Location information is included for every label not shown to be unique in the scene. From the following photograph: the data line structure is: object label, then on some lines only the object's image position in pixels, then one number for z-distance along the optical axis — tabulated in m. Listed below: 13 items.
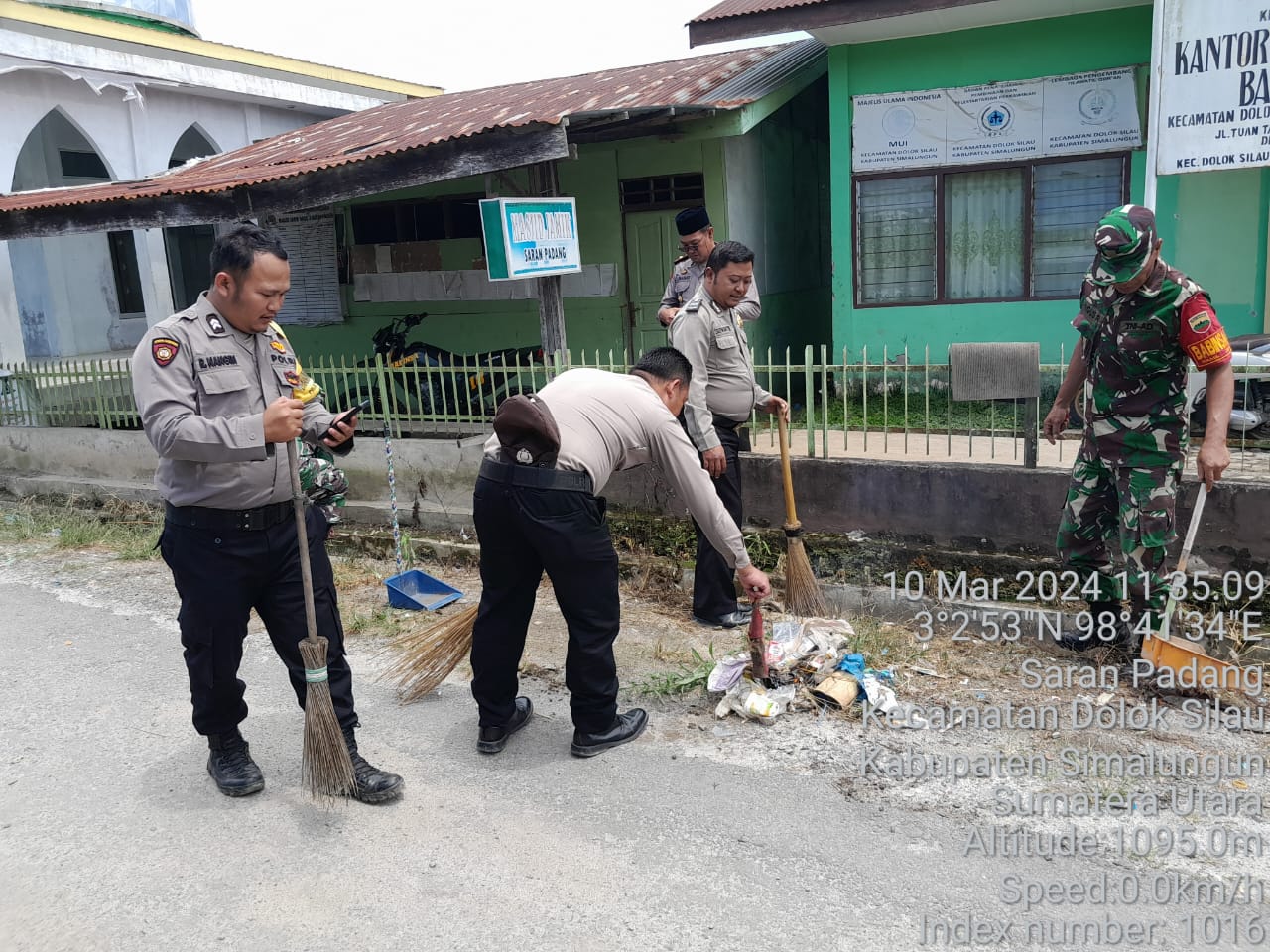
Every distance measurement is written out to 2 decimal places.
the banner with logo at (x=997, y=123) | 8.11
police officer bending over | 3.38
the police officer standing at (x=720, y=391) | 4.61
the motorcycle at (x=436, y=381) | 6.86
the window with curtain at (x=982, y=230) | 8.49
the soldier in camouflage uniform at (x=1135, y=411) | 3.68
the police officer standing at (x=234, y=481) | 3.03
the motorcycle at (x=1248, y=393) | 5.07
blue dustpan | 5.50
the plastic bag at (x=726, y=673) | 4.02
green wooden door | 9.58
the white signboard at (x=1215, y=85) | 6.59
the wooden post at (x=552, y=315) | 6.74
